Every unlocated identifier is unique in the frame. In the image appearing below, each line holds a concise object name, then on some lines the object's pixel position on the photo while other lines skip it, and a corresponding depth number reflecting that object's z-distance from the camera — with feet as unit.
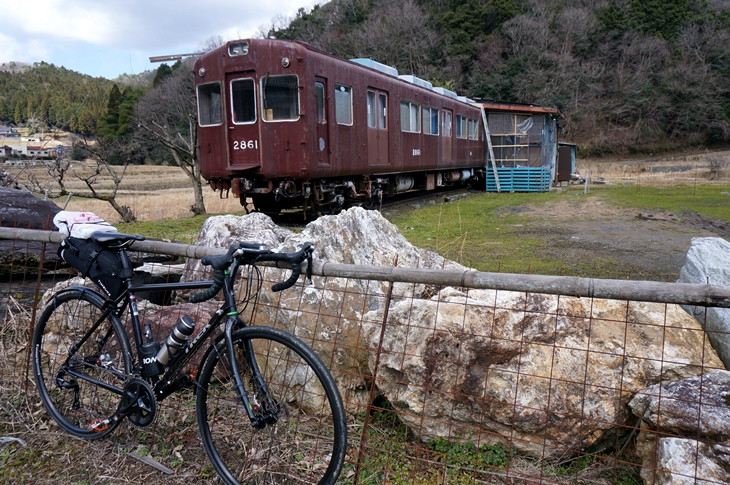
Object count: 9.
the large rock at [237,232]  16.92
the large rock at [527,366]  9.64
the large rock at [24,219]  19.40
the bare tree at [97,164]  48.74
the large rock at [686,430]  8.04
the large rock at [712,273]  10.46
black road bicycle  8.35
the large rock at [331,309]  11.48
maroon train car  34.40
